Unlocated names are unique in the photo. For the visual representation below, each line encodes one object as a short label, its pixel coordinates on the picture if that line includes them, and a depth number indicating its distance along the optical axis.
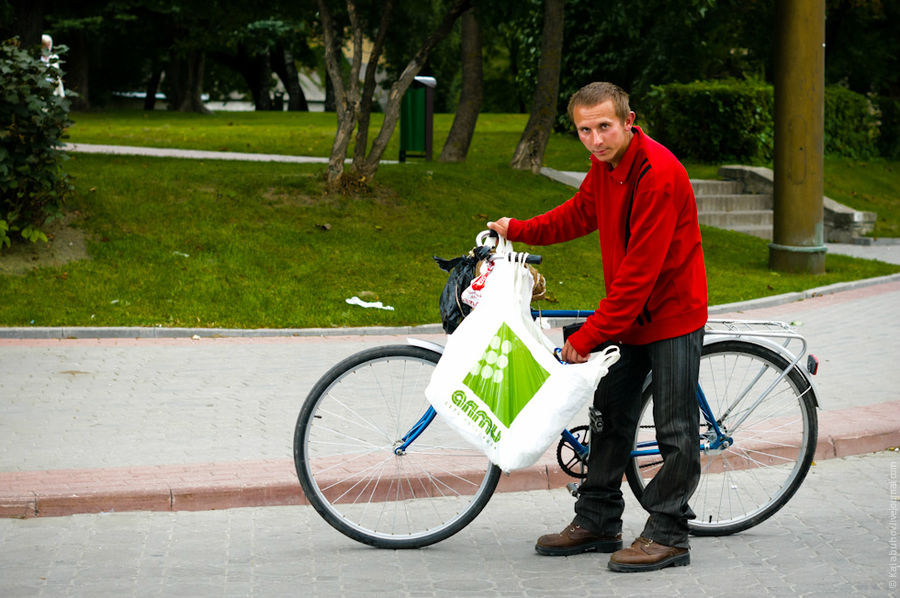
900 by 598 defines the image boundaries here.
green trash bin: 18.24
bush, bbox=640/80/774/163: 21.52
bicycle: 4.77
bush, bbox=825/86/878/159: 24.38
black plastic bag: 4.62
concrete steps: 17.39
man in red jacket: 4.34
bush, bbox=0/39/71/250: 10.80
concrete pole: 13.29
